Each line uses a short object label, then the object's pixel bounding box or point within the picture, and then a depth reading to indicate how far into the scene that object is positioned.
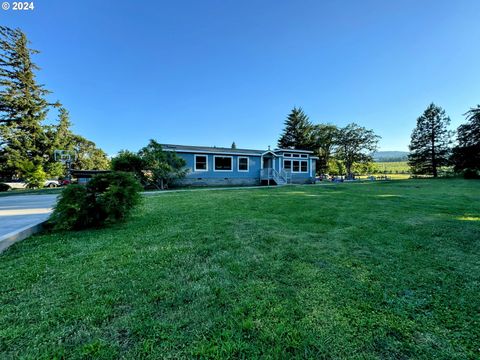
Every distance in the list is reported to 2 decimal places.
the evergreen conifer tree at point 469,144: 26.00
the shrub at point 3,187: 17.48
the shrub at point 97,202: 4.50
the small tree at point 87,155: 36.85
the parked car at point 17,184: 22.03
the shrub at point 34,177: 18.14
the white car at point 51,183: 22.64
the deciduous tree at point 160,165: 13.65
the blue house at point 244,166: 17.38
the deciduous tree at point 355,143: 36.66
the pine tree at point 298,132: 36.69
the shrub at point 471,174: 23.45
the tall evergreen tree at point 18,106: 22.52
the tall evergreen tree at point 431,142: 30.44
